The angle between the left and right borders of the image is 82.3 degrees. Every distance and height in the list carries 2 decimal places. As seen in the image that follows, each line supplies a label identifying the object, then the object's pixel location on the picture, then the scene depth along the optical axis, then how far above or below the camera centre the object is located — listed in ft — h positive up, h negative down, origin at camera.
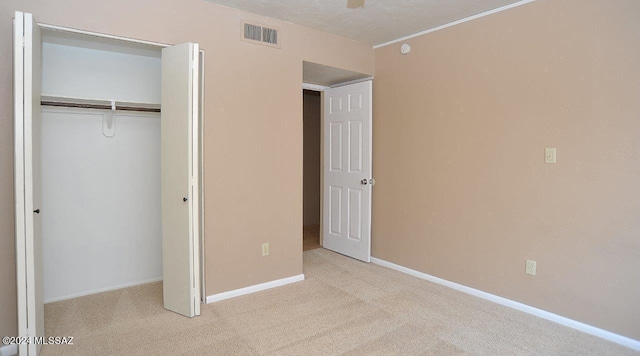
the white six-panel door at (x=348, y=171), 13.83 +0.13
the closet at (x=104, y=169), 6.99 +0.14
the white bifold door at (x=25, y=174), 6.68 +0.01
